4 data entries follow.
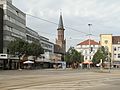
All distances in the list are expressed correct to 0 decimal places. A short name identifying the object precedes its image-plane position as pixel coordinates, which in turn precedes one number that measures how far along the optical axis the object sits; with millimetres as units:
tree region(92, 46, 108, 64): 58054
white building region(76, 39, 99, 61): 73788
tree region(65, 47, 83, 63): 57274
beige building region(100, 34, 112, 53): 74578
